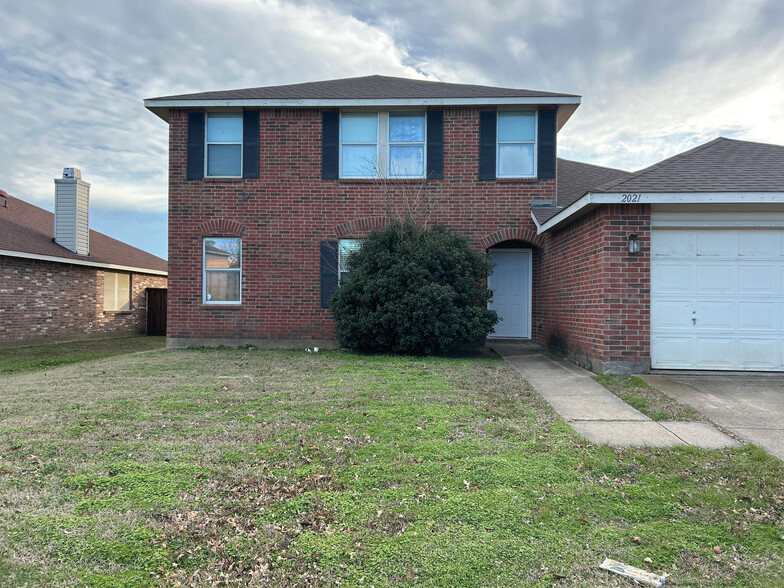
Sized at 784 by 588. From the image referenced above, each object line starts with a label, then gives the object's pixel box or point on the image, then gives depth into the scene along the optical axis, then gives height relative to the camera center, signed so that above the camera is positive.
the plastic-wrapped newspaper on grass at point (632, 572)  2.38 -1.43
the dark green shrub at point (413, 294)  9.53 -0.07
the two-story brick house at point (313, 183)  11.42 +2.61
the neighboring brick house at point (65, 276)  13.83 +0.35
